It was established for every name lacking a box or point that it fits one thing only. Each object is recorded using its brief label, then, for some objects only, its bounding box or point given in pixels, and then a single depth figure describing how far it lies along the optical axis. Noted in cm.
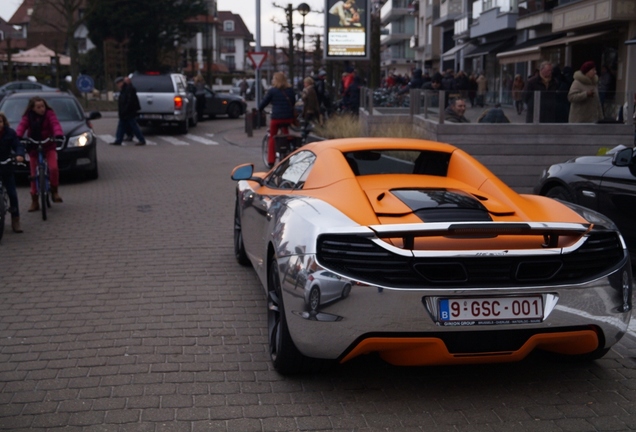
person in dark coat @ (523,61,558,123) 1368
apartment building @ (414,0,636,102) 2834
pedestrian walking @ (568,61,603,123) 1331
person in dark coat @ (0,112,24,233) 1014
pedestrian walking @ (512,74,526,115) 1381
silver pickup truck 2562
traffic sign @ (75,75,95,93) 3341
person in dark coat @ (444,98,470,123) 1398
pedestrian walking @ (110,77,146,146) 2191
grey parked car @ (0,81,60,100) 3732
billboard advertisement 2720
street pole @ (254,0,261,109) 3055
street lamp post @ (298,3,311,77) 3962
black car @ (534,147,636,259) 739
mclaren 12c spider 435
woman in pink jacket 1164
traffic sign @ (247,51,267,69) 2820
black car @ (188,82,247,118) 3409
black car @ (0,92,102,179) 1495
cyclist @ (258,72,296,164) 1639
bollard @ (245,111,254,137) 2568
